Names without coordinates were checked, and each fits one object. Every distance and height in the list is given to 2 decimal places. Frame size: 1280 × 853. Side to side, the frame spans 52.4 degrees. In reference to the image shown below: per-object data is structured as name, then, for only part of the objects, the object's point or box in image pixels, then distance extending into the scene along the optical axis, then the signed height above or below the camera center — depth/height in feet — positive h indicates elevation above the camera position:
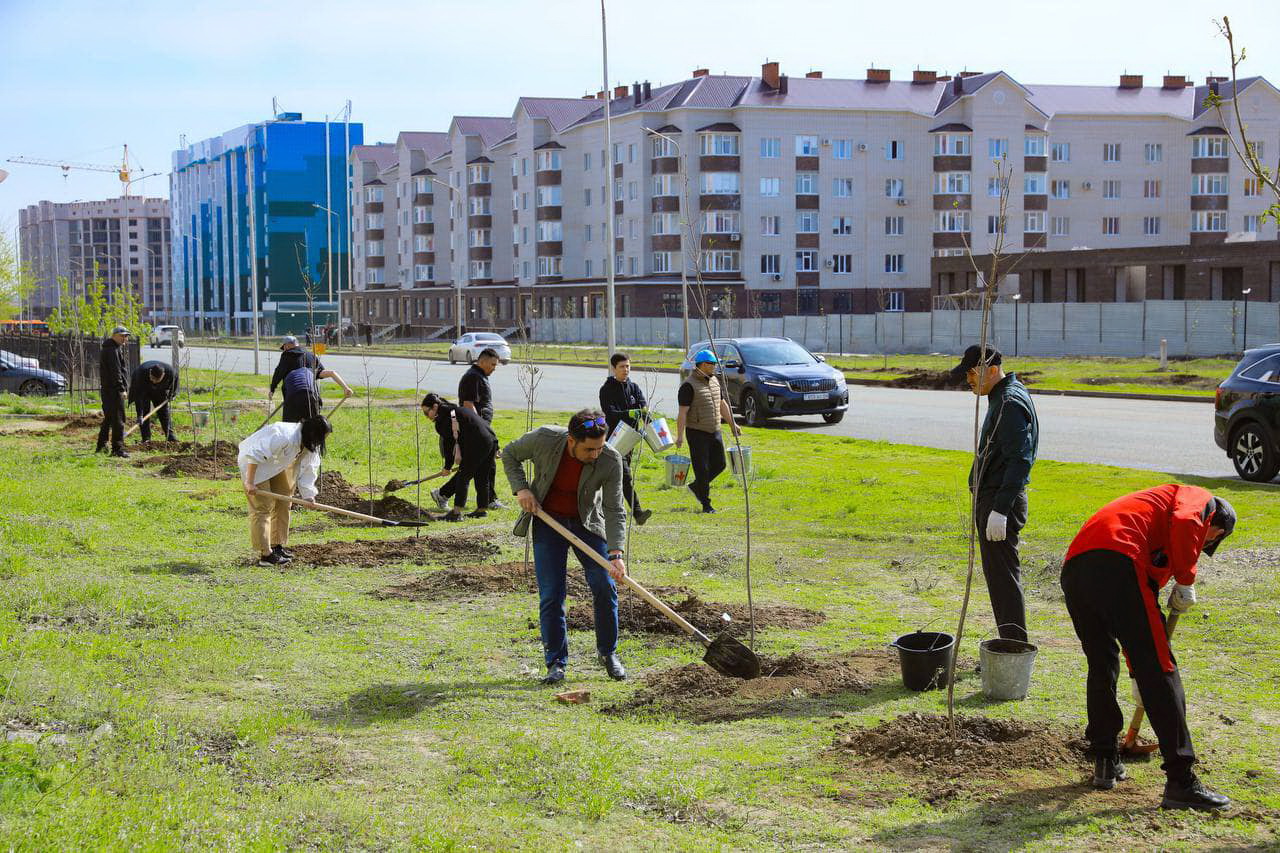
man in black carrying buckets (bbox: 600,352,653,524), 43.57 -1.78
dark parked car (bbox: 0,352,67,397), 103.55 -2.62
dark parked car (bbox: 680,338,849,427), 78.79 -2.54
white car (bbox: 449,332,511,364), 165.68 -0.35
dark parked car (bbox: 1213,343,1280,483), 48.75 -2.91
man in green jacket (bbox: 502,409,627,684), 24.67 -3.35
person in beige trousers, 34.58 -3.42
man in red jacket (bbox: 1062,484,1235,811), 17.19 -3.19
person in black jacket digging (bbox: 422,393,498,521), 43.50 -3.42
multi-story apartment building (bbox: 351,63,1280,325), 248.73 +32.56
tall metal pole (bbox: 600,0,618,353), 94.71 +9.67
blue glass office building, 385.70 +39.01
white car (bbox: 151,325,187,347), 269.19 +2.27
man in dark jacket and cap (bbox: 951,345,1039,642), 23.38 -2.42
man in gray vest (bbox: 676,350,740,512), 45.60 -2.81
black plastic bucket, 23.20 -5.67
